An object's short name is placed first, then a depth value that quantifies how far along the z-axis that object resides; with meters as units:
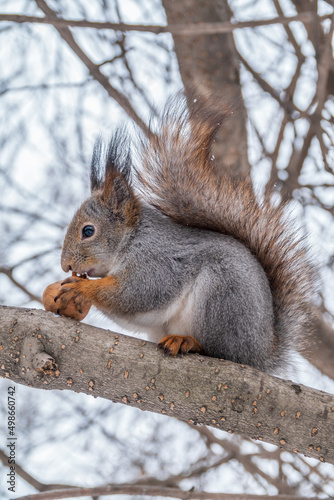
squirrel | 4.18
